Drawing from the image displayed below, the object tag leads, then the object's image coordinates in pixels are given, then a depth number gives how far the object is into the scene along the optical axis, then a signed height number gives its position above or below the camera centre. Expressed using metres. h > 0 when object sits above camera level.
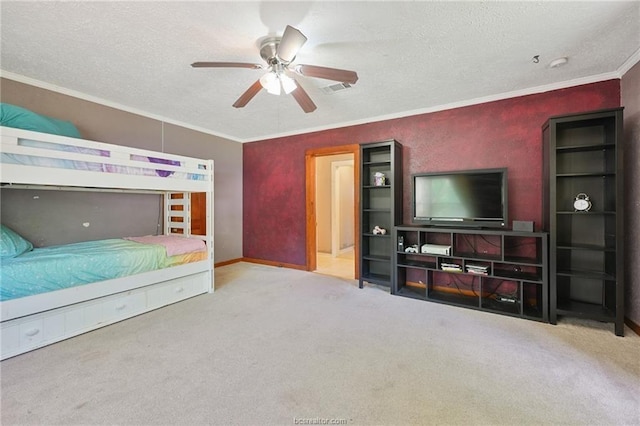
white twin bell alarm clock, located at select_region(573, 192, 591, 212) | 2.44 +0.08
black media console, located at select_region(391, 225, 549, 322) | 2.64 -0.64
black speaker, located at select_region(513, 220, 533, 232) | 2.64 -0.14
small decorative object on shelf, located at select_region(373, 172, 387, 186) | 3.57 +0.47
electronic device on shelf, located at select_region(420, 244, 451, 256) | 3.01 -0.44
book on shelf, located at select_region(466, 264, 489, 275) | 2.82 -0.63
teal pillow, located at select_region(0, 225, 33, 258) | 2.21 -0.27
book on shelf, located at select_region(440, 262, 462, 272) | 2.95 -0.63
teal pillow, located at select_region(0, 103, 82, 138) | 2.15 +0.84
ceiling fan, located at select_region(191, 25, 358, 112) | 1.69 +1.10
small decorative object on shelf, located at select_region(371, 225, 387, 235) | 3.58 -0.25
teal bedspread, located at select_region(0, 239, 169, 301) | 1.94 -0.45
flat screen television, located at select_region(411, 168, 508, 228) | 2.85 +0.17
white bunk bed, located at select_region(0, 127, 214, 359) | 1.96 -0.52
